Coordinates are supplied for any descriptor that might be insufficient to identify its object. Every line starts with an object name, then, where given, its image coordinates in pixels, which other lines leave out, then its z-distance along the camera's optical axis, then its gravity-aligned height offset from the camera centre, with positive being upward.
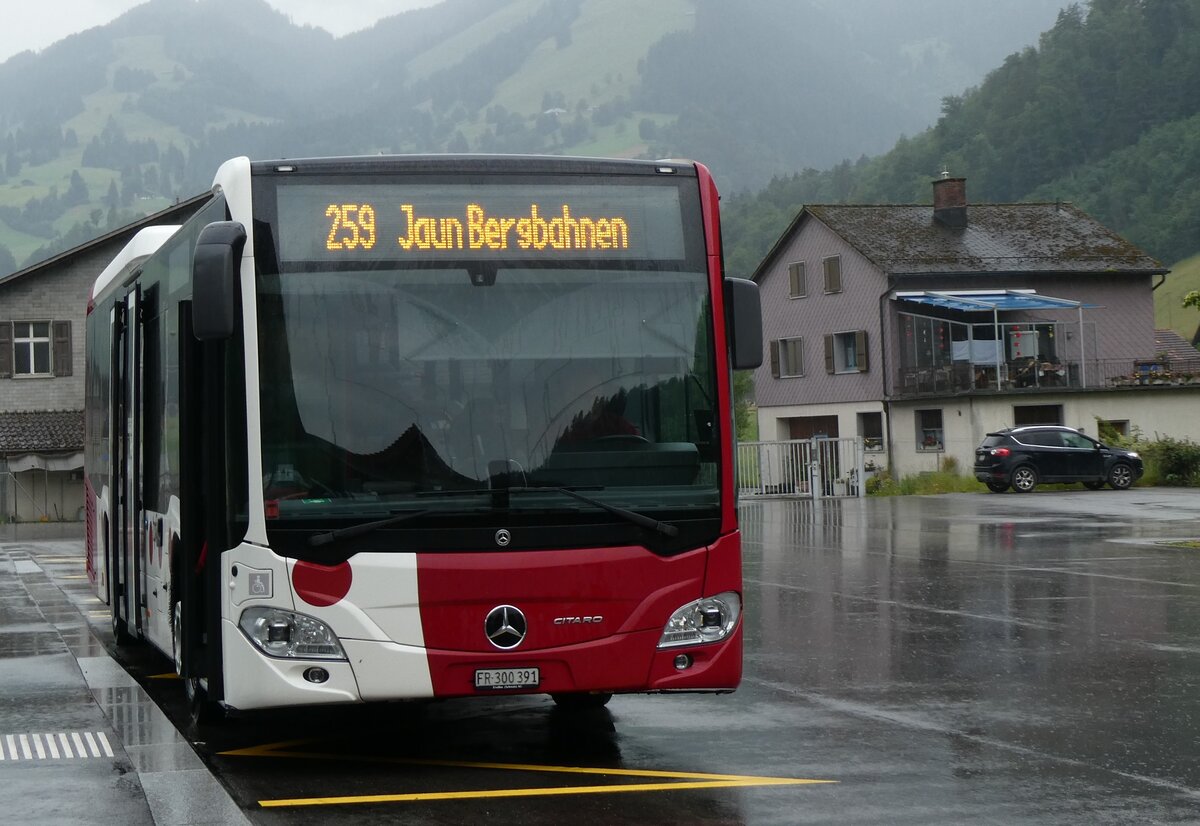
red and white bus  7.66 +0.30
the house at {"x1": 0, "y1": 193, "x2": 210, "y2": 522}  52.25 +4.52
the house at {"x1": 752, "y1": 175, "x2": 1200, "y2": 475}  54.31 +5.15
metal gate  44.91 +0.27
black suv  42.25 +0.19
